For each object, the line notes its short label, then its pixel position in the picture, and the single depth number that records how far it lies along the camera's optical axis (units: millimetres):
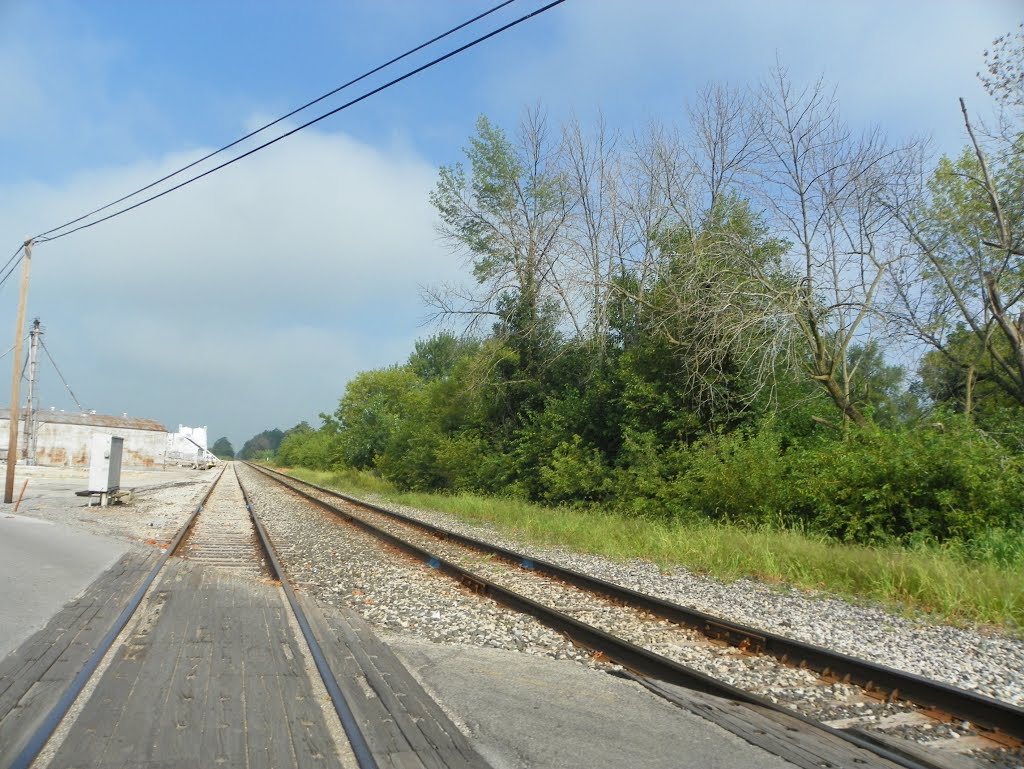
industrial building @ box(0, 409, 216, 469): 64538
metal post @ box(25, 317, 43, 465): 44656
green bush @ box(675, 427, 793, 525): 14227
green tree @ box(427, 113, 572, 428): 25469
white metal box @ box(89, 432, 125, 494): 19828
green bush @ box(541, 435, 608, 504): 20766
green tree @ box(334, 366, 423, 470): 46969
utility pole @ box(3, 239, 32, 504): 20547
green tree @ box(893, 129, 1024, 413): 16094
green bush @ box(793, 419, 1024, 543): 11148
